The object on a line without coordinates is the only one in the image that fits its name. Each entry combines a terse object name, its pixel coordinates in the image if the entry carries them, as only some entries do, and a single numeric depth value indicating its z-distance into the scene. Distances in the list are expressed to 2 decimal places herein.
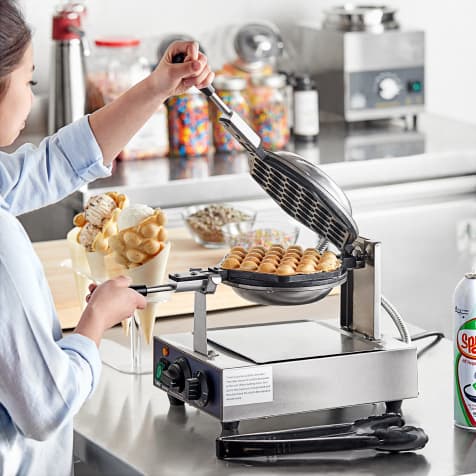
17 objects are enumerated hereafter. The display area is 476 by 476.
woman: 2.78
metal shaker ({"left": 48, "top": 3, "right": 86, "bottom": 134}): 4.82
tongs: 2.99
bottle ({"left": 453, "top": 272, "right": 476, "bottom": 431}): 3.07
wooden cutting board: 3.62
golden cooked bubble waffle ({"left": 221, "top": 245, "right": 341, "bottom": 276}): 3.10
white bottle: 5.24
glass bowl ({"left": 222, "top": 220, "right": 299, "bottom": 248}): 3.78
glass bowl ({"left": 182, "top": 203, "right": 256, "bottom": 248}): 4.00
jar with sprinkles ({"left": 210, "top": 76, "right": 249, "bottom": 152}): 5.09
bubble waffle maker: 3.06
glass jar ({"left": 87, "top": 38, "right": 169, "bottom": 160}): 4.96
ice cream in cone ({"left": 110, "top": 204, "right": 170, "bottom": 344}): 3.35
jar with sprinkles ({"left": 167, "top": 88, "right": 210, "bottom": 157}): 5.01
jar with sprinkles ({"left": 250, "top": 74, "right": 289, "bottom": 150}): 5.14
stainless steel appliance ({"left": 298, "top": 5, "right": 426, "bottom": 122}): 5.37
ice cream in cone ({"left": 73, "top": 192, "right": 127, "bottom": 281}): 3.42
